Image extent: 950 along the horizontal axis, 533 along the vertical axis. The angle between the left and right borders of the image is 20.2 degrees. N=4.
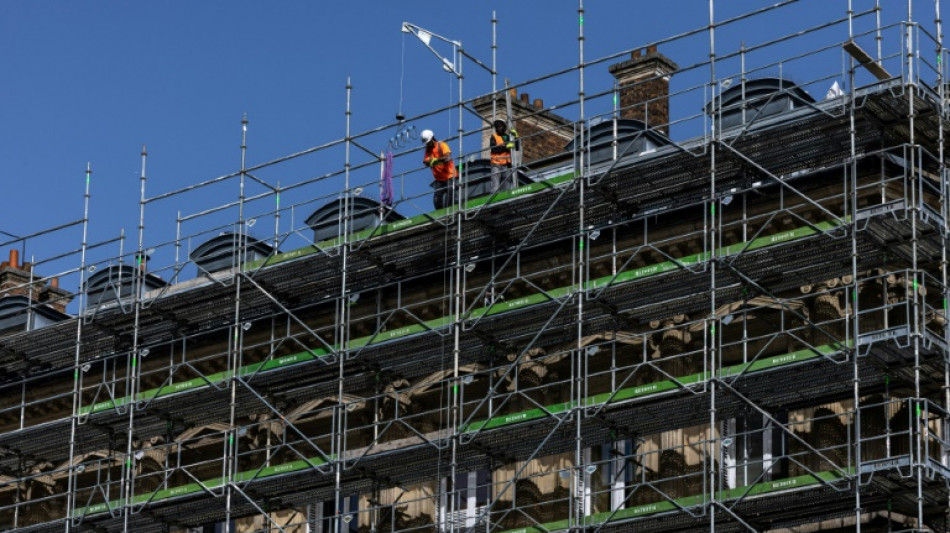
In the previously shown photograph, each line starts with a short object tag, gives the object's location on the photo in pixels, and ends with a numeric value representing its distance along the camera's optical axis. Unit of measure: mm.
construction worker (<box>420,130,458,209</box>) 51062
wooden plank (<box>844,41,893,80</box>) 45438
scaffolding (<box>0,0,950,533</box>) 44688
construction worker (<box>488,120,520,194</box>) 50188
